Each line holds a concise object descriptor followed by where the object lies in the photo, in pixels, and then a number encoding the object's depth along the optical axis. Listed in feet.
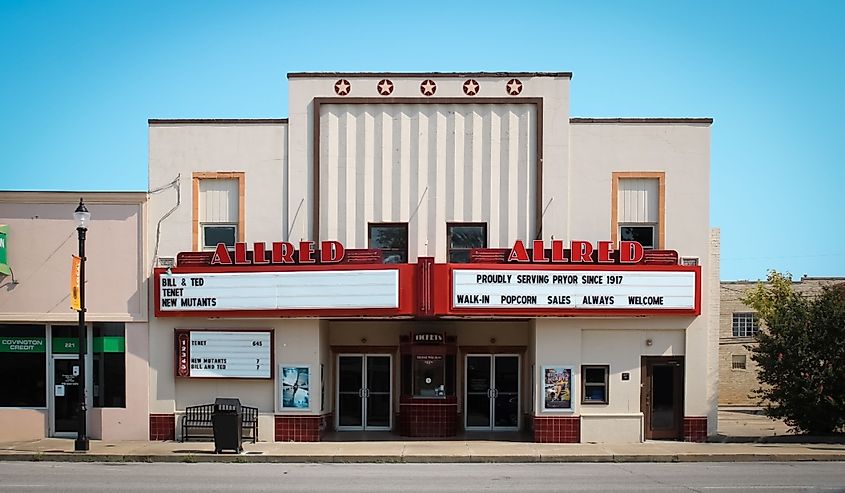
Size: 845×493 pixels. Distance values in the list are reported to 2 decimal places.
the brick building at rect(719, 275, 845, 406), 159.12
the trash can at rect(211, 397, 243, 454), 72.43
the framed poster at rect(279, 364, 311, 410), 80.79
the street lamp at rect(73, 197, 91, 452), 74.43
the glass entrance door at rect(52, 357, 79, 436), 83.25
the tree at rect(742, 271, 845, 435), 79.87
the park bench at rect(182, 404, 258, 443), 80.43
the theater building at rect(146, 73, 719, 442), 81.00
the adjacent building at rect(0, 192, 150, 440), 81.82
